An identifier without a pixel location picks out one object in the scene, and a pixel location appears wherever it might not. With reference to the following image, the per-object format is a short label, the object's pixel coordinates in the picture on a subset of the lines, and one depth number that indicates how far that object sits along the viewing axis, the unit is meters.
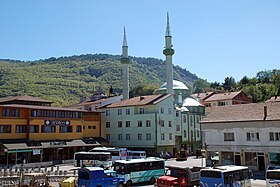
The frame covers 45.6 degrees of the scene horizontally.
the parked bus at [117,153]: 44.59
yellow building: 45.91
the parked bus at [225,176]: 22.33
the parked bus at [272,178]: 23.02
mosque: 57.84
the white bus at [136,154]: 45.41
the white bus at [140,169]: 28.50
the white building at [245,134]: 35.03
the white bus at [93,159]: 40.28
